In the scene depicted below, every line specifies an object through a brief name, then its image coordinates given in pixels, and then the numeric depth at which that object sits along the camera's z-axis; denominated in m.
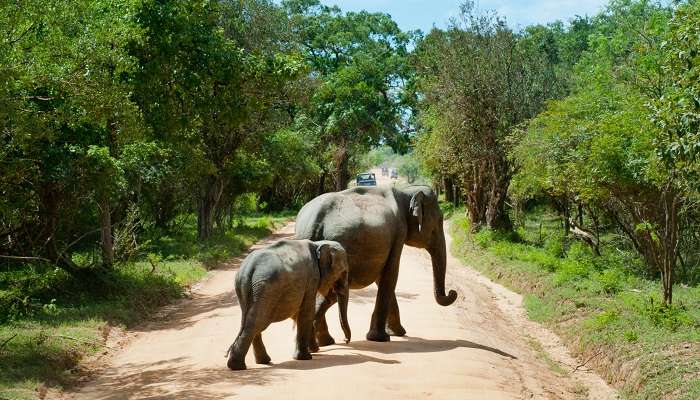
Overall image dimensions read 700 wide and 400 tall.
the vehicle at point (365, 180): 72.50
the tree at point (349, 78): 55.34
